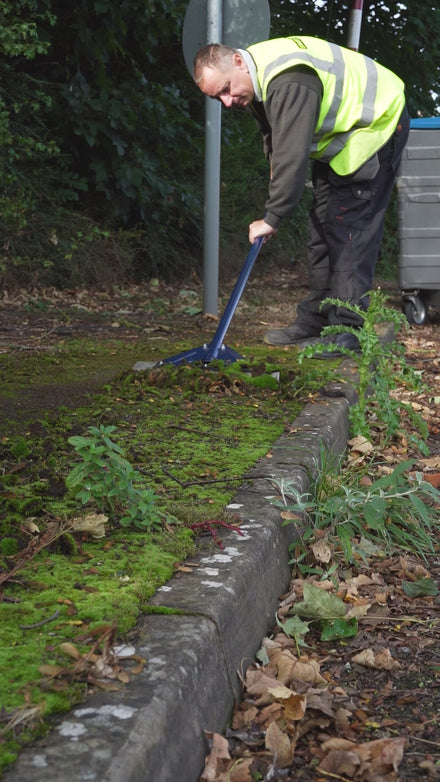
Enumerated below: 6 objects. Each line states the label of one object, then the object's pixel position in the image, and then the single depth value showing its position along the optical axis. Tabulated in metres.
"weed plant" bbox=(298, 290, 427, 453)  3.06
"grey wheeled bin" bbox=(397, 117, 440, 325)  7.40
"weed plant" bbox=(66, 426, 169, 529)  1.92
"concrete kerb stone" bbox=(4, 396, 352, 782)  1.12
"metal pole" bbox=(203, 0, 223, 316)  5.89
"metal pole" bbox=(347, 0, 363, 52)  9.82
